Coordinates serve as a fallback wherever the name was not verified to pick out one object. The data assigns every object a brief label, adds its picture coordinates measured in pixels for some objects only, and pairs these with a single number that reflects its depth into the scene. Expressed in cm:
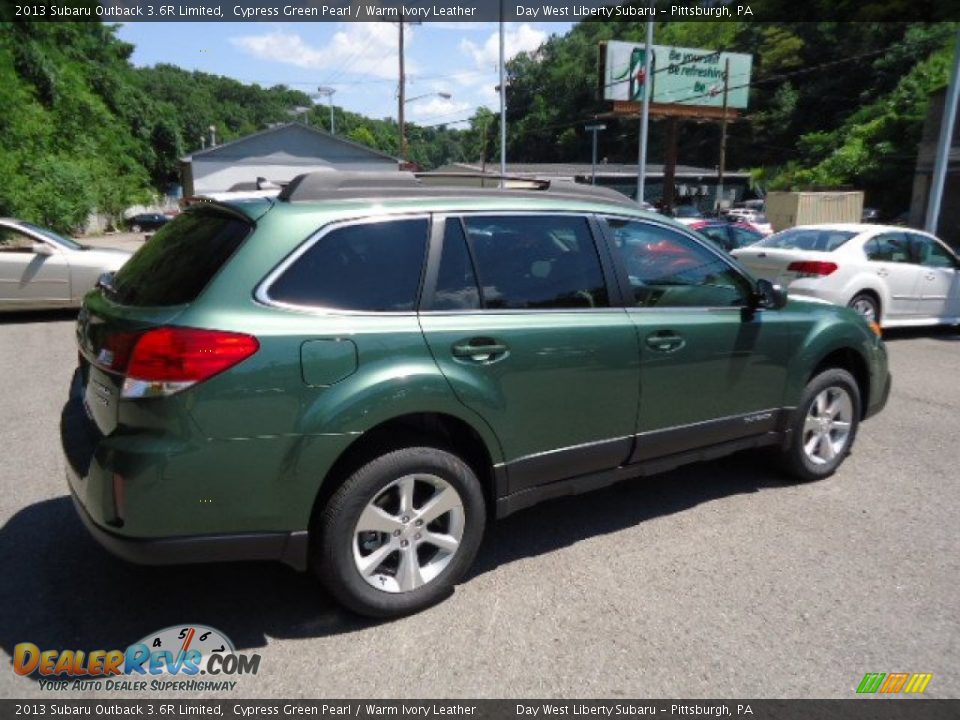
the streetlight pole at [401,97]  3631
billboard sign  3756
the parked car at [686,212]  3486
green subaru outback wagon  254
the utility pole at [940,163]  1388
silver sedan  964
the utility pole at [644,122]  1814
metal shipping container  2694
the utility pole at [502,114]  2846
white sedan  876
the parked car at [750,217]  2368
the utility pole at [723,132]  4279
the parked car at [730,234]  1443
